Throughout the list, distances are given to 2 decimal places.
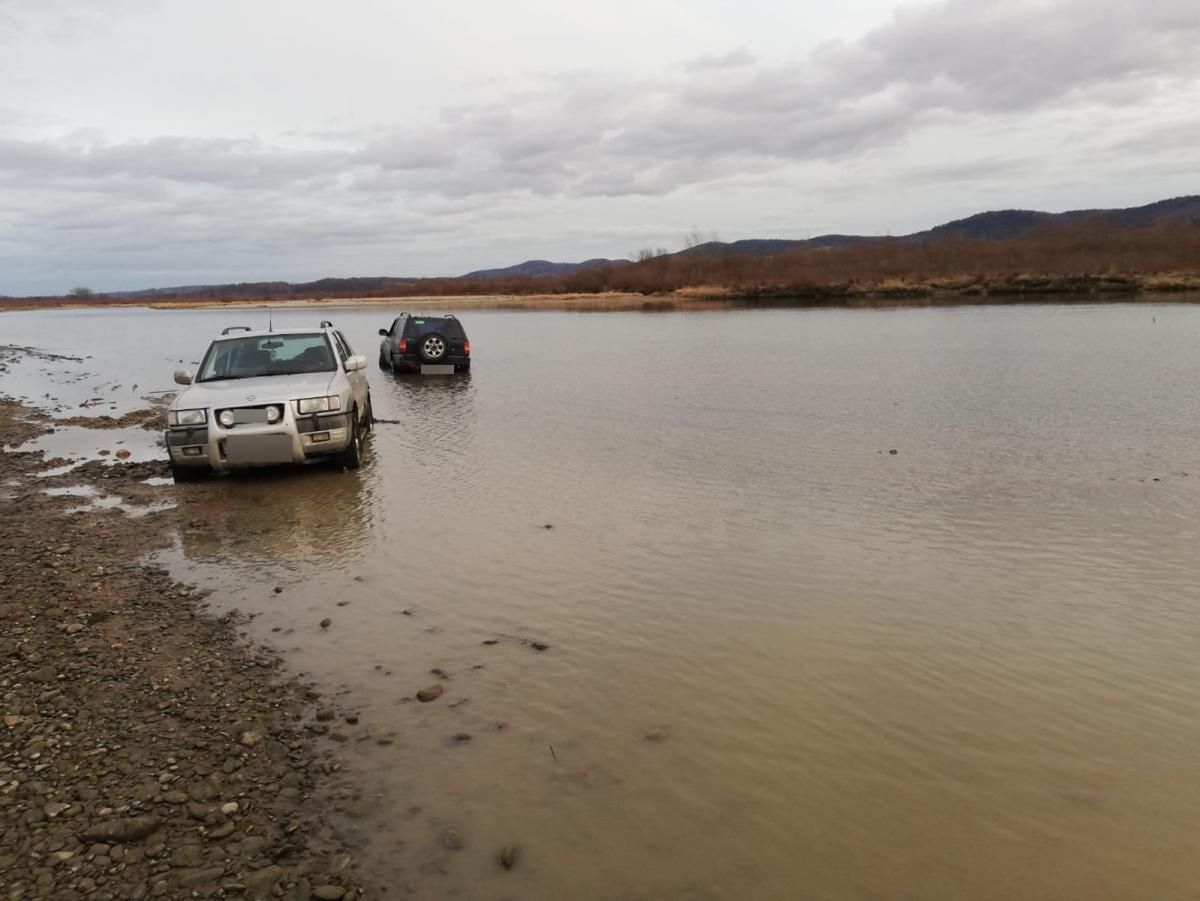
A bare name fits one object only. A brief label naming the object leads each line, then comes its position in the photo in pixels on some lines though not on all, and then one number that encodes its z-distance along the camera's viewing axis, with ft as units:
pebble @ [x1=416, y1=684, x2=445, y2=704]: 15.85
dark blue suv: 77.96
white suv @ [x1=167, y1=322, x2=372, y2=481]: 32.17
